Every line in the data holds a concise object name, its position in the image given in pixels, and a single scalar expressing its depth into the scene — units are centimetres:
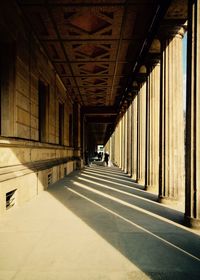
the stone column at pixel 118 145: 2950
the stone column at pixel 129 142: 1914
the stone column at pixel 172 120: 785
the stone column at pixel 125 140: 2269
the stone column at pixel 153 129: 1038
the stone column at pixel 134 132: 1638
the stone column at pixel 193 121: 546
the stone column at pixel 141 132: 1320
